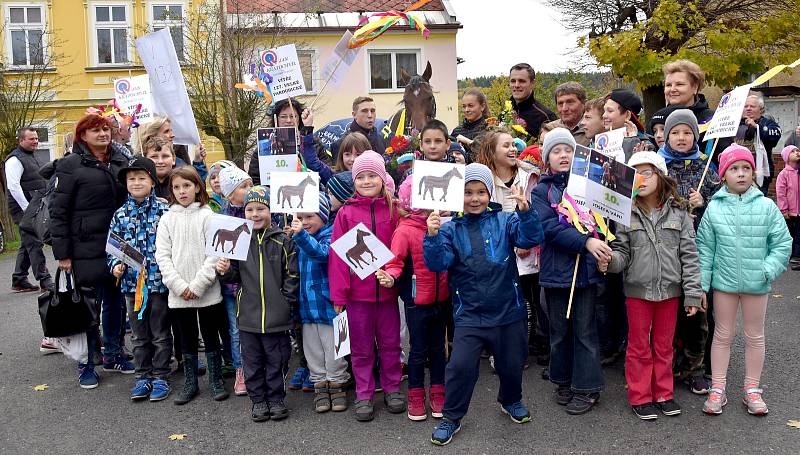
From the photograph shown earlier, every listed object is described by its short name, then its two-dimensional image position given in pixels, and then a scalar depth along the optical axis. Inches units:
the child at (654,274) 183.5
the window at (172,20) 813.2
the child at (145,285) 213.6
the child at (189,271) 206.2
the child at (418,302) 188.7
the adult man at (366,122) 275.3
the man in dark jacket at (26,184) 371.2
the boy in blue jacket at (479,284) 175.5
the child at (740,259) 181.9
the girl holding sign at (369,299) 195.2
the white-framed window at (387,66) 957.3
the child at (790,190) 378.3
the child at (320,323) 202.8
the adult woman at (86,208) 222.7
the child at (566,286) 189.5
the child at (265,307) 196.9
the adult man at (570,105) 252.1
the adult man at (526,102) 276.2
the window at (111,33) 929.5
